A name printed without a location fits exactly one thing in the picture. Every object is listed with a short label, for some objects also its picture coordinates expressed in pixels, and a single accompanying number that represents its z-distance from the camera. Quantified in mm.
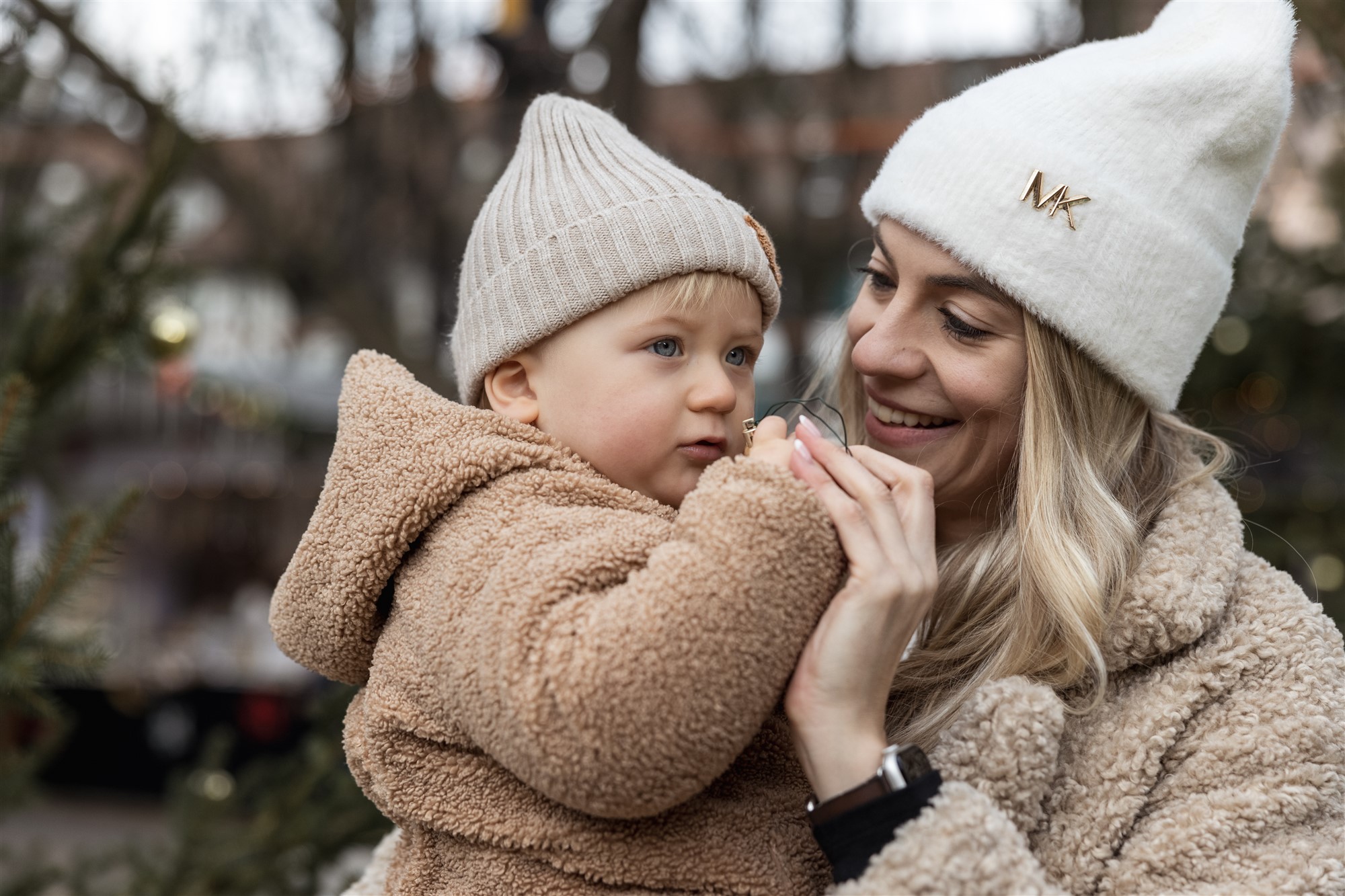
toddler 1228
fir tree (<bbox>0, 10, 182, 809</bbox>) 2076
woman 1359
